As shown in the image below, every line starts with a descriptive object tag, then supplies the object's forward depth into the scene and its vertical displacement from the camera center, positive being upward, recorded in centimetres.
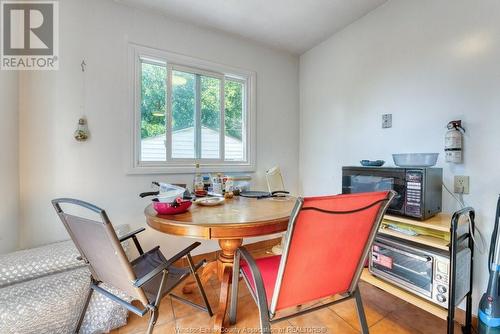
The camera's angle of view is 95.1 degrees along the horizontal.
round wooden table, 115 -31
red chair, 91 -39
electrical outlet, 158 -14
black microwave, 148 -16
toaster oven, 135 -68
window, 223 +54
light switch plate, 206 +39
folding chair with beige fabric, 99 -48
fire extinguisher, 156 +14
